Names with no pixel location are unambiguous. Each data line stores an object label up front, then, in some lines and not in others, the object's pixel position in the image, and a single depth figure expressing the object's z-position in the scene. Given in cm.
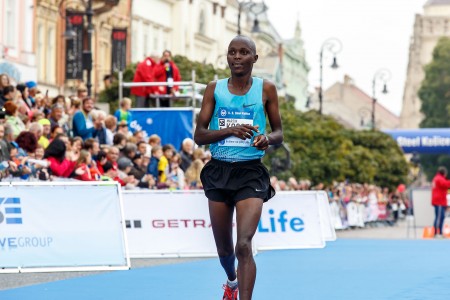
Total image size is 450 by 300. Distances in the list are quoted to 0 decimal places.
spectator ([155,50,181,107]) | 3072
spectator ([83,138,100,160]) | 2308
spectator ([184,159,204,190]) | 2644
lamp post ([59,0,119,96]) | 3844
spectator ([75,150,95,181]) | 2122
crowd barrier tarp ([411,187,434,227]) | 4294
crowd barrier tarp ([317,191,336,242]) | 2602
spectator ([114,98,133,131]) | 2941
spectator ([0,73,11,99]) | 2323
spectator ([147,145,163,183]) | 2605
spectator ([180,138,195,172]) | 2794
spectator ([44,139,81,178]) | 2114
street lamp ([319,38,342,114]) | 6750
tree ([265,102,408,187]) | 5741
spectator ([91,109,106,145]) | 2567
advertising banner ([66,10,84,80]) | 5772
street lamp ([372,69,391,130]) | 8462
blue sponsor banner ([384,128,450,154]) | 8281
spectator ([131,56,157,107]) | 3083
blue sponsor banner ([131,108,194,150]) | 3147
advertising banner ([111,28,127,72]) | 6562
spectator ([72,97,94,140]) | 2484
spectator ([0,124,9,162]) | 1998
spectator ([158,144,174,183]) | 2612
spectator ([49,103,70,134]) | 2434
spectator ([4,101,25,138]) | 2211
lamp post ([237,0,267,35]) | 5343
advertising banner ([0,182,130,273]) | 1590
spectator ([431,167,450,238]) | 3728
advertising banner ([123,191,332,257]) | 2056
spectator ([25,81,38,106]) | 2588
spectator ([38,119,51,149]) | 2284
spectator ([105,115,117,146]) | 2605
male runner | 1105
